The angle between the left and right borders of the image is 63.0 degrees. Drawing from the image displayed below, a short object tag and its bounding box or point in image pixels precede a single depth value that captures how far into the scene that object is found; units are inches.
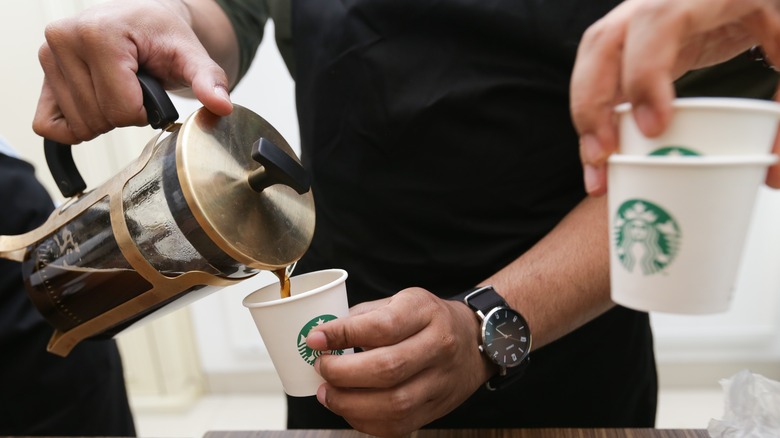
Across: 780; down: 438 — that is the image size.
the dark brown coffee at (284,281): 24.3
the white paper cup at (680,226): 15.2
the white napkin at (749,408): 24.2
